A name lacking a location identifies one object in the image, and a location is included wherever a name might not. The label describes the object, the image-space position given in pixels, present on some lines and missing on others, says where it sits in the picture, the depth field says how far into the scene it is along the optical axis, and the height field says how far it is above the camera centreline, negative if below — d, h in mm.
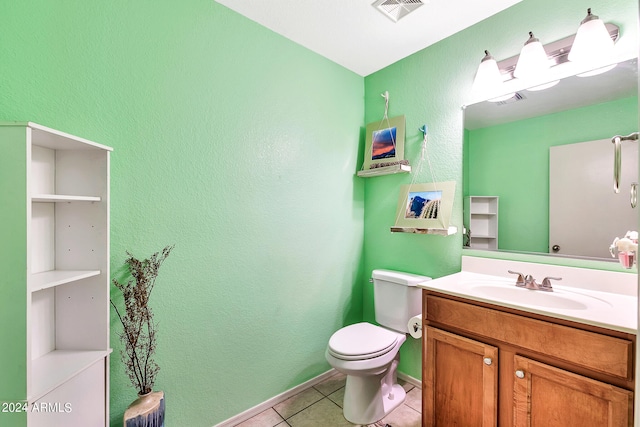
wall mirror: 1242 +248
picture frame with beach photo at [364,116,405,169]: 1995 +548
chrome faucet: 1309 -358
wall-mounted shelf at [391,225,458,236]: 1675 -118
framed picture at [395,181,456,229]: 1750 +48
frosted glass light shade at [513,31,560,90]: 1376 +787
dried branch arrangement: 1156 -491
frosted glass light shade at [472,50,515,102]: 1537 +780
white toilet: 1476 -787
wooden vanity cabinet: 899 -623
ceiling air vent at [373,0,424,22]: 1489 +1167
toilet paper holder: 1639 -711
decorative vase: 1092 -834
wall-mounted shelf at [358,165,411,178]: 1921 +312
